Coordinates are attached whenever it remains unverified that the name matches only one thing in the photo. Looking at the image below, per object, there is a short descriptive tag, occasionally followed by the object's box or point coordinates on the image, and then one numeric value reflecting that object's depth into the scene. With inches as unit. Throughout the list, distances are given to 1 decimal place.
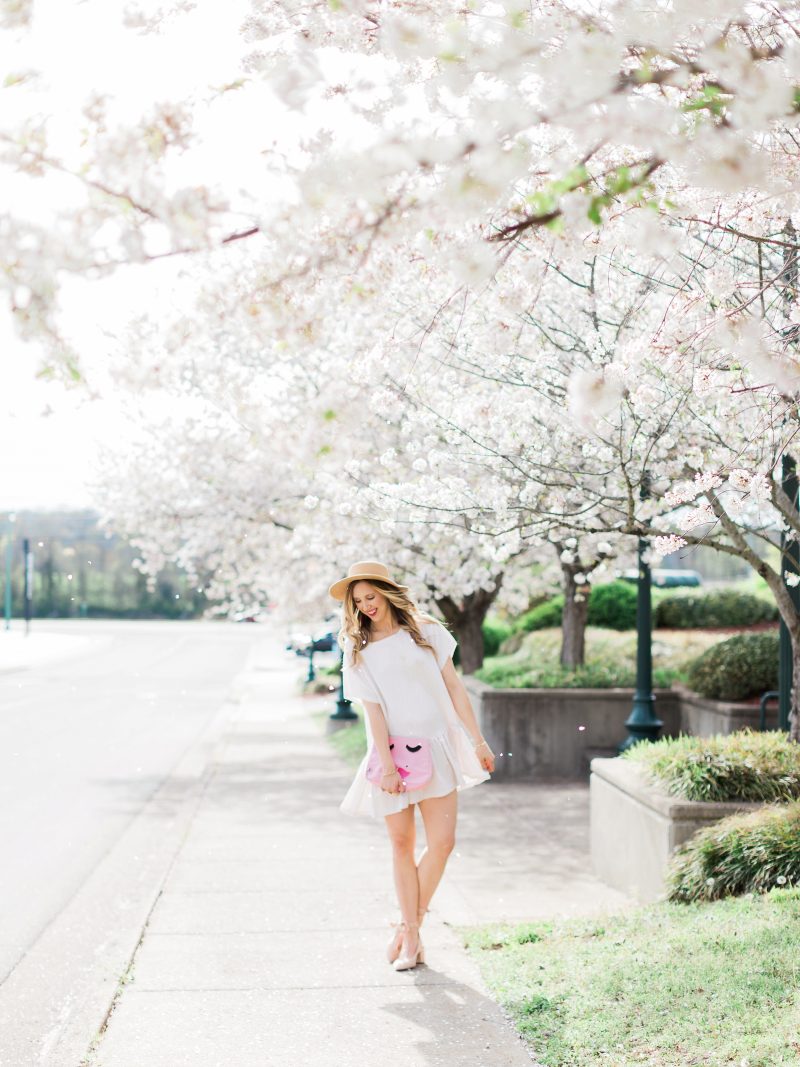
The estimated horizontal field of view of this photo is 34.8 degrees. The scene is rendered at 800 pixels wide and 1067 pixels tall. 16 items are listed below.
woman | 234.8
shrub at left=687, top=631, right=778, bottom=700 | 497.0
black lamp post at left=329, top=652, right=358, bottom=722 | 757.3
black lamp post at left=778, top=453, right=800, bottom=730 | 338.6
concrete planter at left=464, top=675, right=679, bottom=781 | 551.8
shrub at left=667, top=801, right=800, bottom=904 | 258.7
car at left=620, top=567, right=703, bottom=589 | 1904.0
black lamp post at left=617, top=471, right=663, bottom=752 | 480.4
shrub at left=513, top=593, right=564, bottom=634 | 912.9
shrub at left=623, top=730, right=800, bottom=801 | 292.2
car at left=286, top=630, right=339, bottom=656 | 1429.3
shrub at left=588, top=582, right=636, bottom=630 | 919.0
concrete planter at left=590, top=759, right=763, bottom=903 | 284.8
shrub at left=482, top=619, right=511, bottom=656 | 1013.2
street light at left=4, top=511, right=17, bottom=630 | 2623.0
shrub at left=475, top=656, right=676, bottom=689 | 569.3
